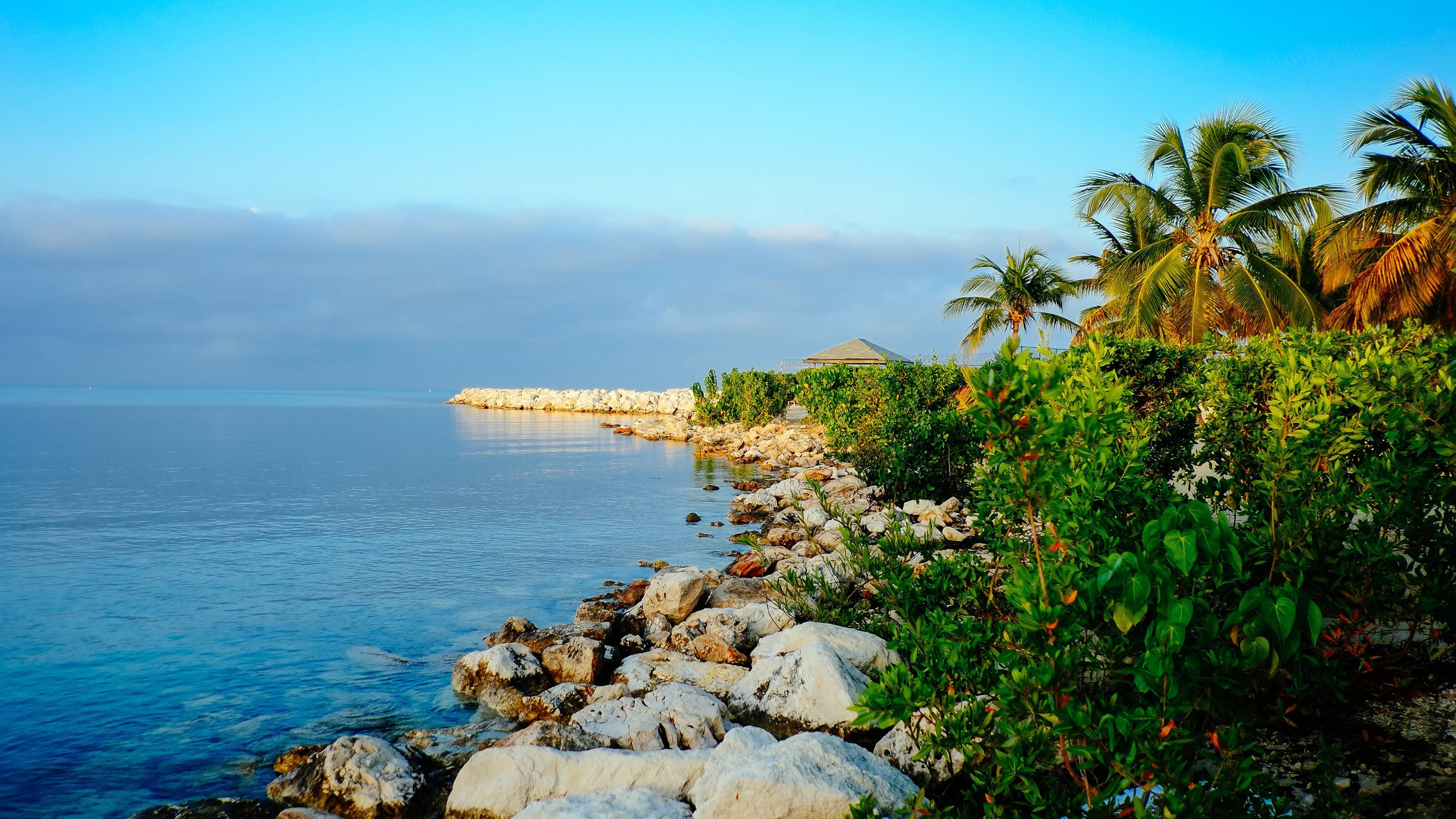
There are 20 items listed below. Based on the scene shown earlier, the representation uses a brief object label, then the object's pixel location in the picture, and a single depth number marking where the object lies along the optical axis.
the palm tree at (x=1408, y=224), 18.12
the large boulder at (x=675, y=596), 9.71
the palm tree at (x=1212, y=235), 22.11
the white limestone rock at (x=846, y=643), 6.81
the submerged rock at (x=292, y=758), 6.47
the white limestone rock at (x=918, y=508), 13.95
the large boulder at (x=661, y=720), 6.26
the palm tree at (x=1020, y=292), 29.69
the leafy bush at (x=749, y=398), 42.47
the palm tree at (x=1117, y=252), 24.75
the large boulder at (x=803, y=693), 6.10
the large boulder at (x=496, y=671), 8.03
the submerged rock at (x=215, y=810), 5.89
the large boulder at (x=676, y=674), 7.57
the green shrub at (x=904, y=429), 15.01
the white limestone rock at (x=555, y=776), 5.39
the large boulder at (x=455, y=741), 6.66
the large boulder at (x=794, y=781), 4.59
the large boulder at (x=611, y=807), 4.86
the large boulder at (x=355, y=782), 5.71
